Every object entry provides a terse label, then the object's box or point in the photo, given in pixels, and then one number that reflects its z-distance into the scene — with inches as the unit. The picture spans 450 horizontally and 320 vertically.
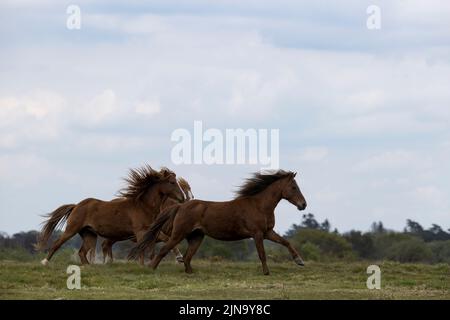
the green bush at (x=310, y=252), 1480.8
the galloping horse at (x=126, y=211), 932.6
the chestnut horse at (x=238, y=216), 891.4
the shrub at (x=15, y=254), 1215.0
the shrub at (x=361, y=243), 1937.6
